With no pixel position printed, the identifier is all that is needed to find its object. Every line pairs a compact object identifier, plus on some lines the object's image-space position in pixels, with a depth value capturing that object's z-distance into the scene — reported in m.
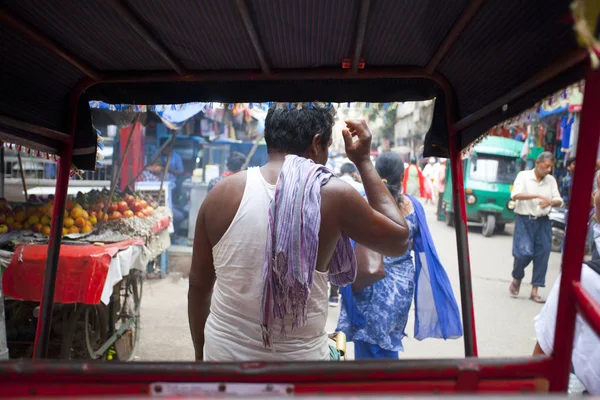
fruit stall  3.28
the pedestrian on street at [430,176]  17.28
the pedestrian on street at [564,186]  10.30
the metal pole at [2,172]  5.53
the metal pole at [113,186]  4.86
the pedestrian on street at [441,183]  14.16
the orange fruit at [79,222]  4.43
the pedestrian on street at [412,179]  15.68
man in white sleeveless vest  1.68
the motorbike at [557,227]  9.47
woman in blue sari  3.24
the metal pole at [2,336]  2.87
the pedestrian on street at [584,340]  1.71
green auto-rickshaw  11.63
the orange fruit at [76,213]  4.50
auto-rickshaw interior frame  1.07
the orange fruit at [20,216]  4.33
